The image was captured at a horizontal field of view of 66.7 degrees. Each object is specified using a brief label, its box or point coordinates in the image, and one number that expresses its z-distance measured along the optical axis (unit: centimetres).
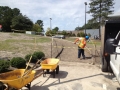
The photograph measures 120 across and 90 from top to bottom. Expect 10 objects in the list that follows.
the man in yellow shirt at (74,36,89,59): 654
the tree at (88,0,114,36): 2251
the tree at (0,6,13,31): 3721
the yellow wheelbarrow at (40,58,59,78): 408
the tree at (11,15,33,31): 3294
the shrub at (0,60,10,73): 387
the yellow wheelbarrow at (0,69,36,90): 268
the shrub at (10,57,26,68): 460
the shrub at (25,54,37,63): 553
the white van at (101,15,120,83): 397
